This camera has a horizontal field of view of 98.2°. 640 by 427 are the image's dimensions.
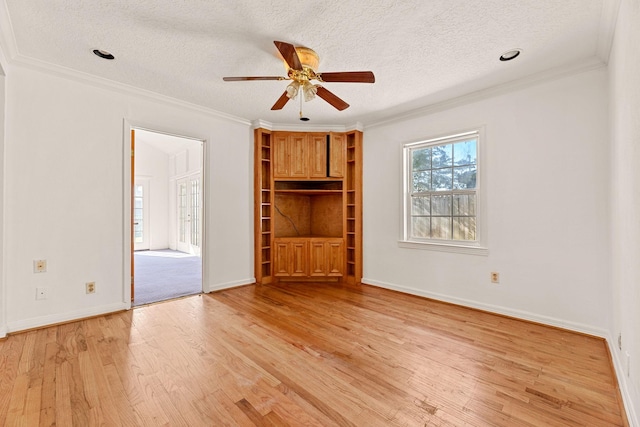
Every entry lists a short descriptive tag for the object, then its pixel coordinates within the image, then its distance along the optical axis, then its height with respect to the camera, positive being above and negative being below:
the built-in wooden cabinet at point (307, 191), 4.46 +0.27
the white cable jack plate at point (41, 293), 2.67 -0.75
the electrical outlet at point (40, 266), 2.66 -0.48
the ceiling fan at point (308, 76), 2.19 +1.16
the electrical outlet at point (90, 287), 2.95 -0.77
